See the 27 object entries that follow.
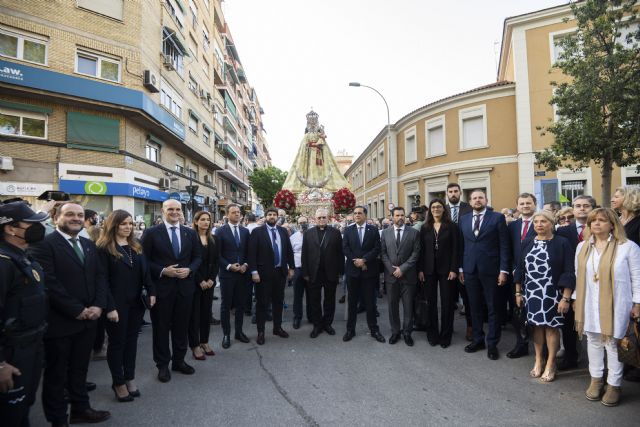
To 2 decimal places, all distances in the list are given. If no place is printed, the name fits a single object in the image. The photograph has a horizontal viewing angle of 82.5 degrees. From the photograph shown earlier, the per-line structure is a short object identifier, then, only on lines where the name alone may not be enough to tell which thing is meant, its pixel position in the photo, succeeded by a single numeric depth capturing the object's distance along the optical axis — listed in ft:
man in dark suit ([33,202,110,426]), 10.05
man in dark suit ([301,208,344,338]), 20.17
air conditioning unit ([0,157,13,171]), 44.42
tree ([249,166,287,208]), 151.30
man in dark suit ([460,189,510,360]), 16.16
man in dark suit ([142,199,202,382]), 14.03
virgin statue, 45.37
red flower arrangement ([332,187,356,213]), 37.58
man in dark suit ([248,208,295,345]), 19.06
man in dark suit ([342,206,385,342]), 19.07
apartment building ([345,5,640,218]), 60.34
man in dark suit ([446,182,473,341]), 20.49
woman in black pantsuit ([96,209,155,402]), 12.16
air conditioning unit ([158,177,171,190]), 66.74
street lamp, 63.38
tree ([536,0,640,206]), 34.37
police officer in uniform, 7.64
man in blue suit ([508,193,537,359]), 15.99
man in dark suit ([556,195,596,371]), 14.78
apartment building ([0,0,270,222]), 46.60
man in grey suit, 18.40
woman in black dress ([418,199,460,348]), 17.79
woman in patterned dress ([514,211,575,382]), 13.51
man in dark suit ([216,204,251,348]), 18.38
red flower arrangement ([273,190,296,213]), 39.09
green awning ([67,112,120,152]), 50.83
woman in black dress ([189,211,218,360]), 16.17
